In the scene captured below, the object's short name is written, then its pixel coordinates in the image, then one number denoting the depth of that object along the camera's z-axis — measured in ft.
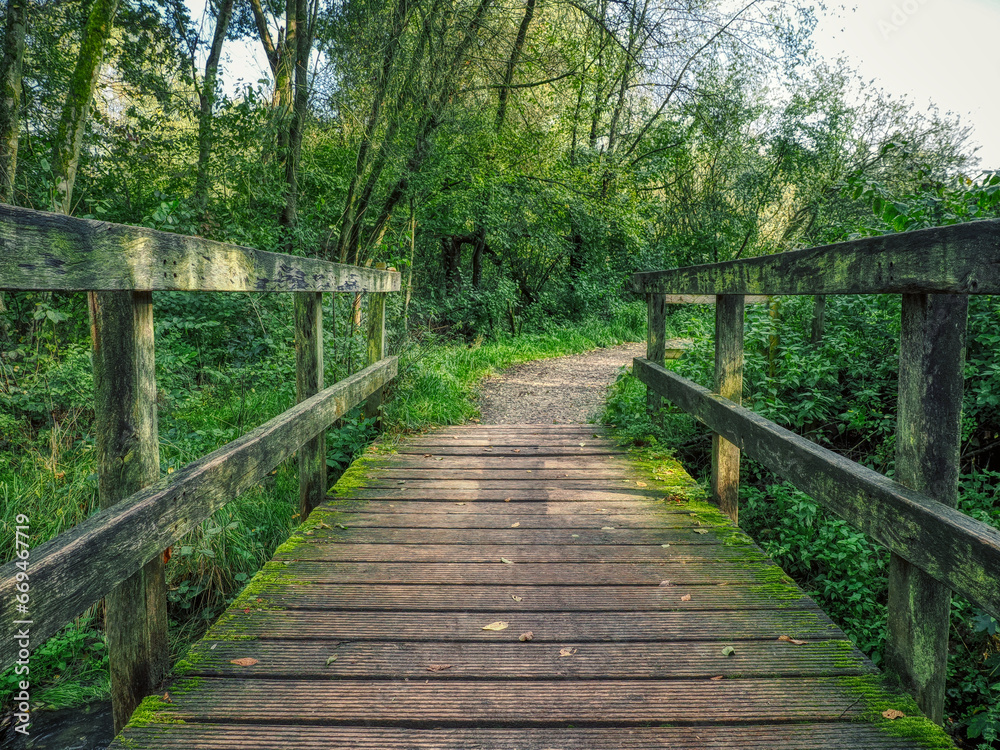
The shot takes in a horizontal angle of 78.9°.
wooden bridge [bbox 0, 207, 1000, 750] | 5.14
